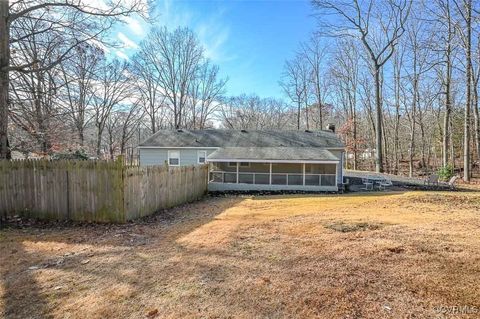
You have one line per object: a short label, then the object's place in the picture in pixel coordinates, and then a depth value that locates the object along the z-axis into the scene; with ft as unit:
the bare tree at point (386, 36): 82.94
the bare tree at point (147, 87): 120.67
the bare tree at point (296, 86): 138.82
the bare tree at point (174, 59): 121.39
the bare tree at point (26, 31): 28.30
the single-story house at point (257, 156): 58.29
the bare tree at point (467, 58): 51.44
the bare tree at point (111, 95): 103.86
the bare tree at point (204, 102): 138.41
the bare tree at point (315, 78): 129.89
